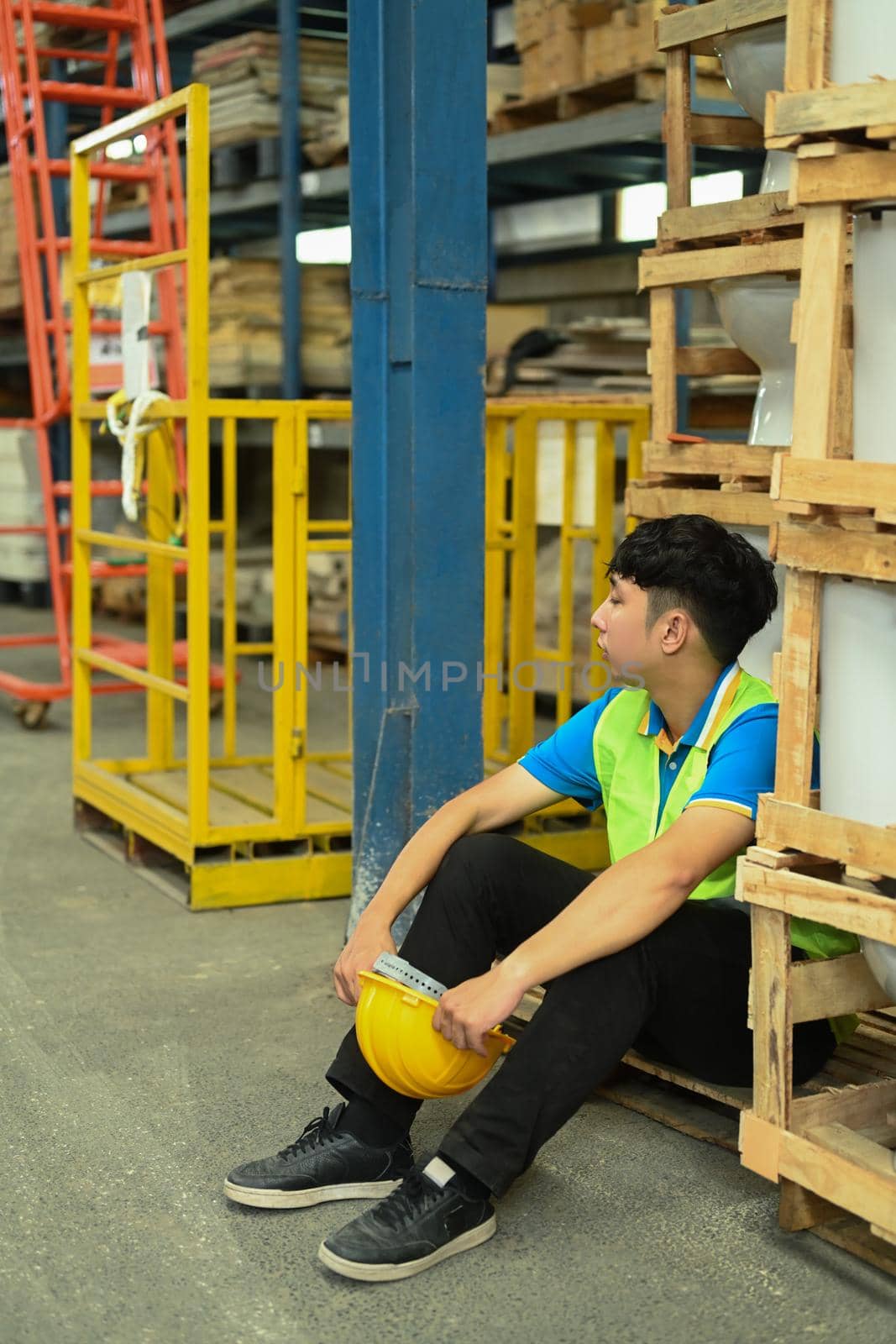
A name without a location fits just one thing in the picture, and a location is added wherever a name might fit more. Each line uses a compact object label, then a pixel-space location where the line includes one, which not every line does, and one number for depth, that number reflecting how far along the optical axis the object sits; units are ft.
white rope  16.43
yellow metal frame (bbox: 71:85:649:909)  15.31
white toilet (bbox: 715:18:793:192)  11.70
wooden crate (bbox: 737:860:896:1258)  8.25
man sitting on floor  8.82
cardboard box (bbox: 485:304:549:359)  33.04
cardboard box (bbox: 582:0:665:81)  22.12
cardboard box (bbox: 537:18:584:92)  23.52
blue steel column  13.44
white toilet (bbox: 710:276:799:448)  11.69
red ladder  23.39
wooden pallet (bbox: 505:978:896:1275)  9.25
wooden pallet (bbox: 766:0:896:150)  7.86
